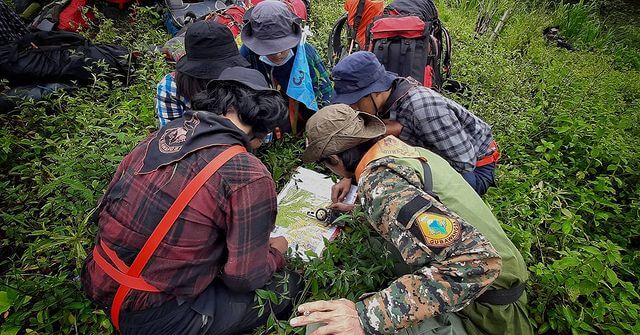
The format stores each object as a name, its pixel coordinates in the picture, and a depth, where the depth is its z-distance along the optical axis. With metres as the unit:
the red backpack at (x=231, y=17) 3.63
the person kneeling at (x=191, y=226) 1.34
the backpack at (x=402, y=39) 2.96
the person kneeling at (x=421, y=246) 1.28
